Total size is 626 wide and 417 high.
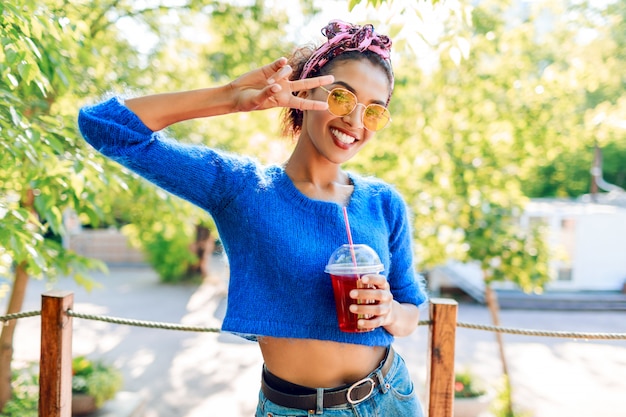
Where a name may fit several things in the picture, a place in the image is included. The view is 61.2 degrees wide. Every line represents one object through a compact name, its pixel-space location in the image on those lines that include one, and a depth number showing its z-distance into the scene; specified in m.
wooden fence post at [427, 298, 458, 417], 1.88
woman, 1.28
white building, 11.04
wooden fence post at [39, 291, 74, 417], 1.87
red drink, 1.25
